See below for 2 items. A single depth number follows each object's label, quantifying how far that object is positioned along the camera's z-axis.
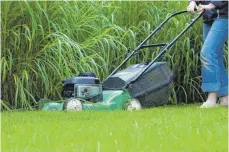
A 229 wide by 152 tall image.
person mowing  9.87
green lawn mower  9.27
